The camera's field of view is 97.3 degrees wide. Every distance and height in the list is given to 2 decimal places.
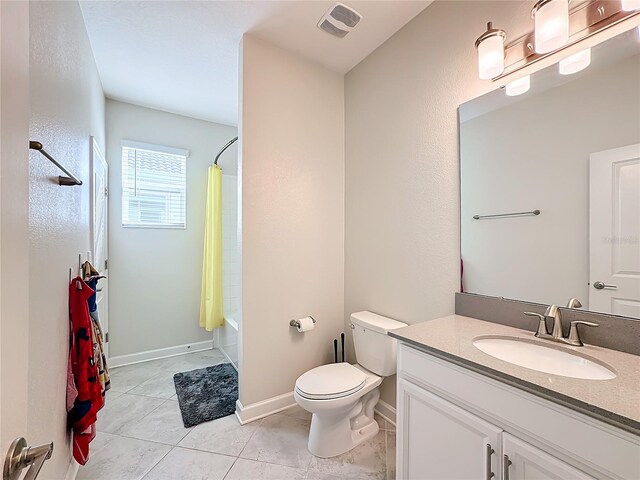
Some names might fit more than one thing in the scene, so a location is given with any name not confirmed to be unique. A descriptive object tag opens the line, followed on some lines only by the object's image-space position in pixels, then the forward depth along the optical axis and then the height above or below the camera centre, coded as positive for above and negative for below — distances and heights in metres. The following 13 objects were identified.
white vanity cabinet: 0.69 -0.58
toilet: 1.56 -0.86
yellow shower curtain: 2.93 -0.16
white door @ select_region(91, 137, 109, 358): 2.06 +0.13
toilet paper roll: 2.07 -0.63
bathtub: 2.64 -1.03
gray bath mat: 1.97 -1.23
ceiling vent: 1.69 +1.38
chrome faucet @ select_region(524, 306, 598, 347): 1.05 -0.34
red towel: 1.36 -0.66
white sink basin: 0.95 -0.44
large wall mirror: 1.01 +0.23
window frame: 2.79 +0.91
